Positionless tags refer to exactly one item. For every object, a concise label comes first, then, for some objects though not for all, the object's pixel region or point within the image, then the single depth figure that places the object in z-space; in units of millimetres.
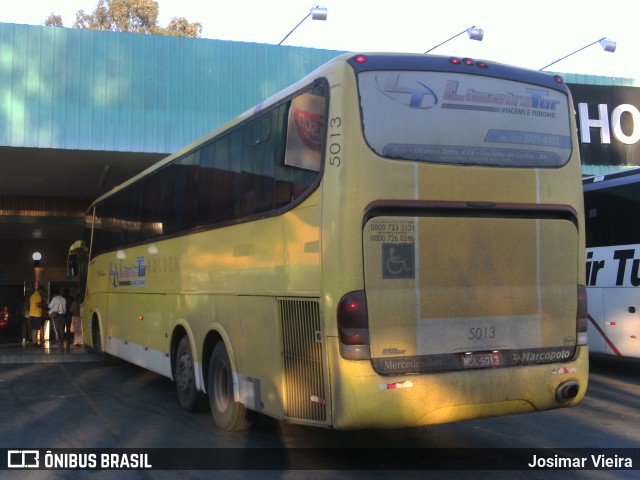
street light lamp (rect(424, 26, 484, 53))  16188
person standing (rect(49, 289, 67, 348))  18500
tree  50188
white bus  11695
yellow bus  5609
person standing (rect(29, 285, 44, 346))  18266
